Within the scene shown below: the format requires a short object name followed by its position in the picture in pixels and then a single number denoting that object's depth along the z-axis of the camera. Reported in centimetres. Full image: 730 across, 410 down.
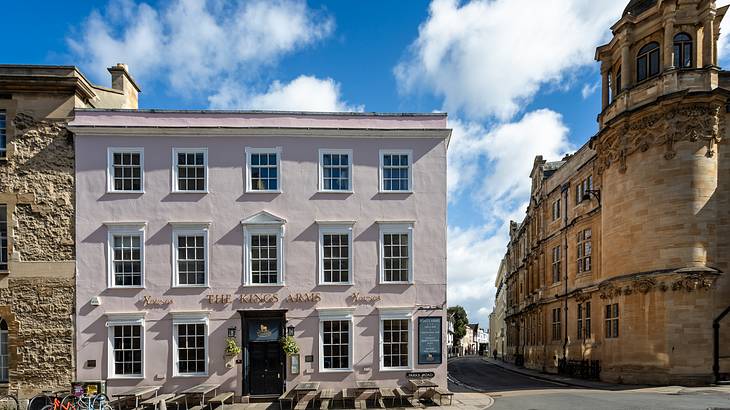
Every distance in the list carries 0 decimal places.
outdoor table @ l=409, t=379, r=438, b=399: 1794
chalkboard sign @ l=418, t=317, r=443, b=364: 1898
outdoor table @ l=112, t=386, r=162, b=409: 1709
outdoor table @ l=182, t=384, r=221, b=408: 1705
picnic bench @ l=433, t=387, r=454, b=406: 1815
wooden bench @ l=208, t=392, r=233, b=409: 1689
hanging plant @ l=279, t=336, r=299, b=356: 1839
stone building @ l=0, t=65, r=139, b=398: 1858
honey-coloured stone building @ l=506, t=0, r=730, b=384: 2227
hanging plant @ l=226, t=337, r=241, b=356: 1839
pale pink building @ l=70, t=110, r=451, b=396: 1877
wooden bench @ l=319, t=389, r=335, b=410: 1686
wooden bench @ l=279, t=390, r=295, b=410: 1738
